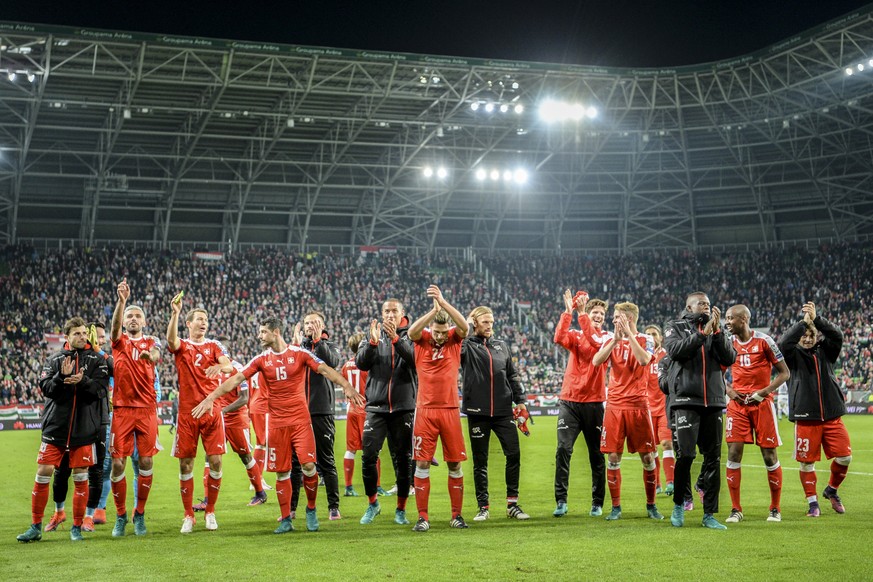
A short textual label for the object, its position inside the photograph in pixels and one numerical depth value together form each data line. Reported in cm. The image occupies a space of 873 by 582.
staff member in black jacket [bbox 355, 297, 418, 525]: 1103
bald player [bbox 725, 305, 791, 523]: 1067
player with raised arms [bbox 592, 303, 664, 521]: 1098
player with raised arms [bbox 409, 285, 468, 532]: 1047
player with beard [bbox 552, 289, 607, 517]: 1140
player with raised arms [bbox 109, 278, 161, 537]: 1062
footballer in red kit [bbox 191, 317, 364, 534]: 1052
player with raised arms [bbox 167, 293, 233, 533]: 1074
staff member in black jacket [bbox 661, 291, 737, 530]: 1009
